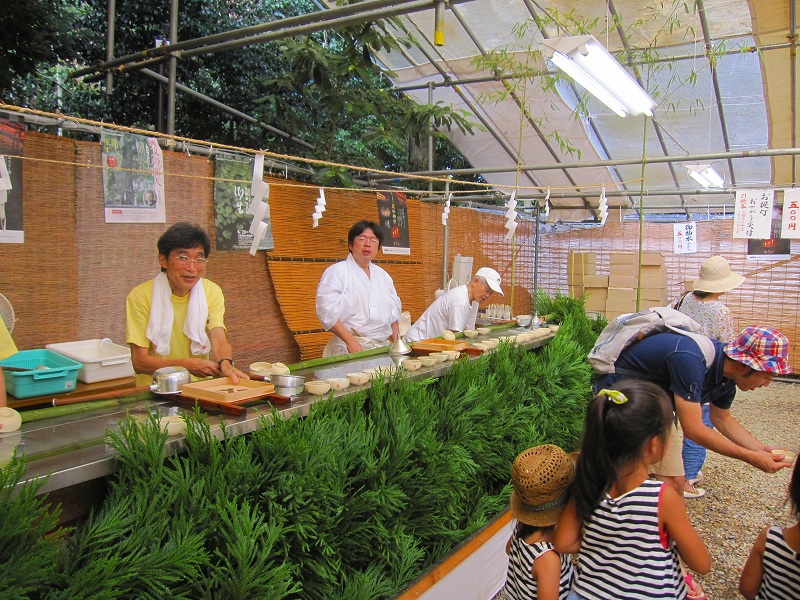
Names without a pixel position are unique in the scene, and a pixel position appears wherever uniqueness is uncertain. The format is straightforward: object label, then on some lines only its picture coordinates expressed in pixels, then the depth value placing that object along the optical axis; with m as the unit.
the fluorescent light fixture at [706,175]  7.29
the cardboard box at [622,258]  9.54
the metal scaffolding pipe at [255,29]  3.74
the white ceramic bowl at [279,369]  2.56
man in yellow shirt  2.88
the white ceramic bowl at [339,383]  2.46
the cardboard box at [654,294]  9.29
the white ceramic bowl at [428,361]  3.10
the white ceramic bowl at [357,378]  2.60
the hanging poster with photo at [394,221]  6.75
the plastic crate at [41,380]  2.03
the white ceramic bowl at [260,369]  2.57
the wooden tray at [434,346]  3.53
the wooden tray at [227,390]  2.10
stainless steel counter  1.51
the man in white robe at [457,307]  4.61
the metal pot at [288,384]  2.29
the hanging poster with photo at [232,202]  4.78
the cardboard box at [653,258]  9.27
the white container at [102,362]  2.27
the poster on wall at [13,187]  3.40
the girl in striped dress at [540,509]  1.71
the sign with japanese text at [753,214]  7.06
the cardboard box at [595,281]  9.88
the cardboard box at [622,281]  9.53
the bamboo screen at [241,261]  3.62
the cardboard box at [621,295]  9.43
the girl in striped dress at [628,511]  1.60
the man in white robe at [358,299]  4.28
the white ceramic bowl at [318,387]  2.36
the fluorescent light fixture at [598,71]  3.20
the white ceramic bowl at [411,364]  2.95
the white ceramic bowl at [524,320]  5.21
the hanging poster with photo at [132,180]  3.94
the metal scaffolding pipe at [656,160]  5.68
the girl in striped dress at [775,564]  1.59
